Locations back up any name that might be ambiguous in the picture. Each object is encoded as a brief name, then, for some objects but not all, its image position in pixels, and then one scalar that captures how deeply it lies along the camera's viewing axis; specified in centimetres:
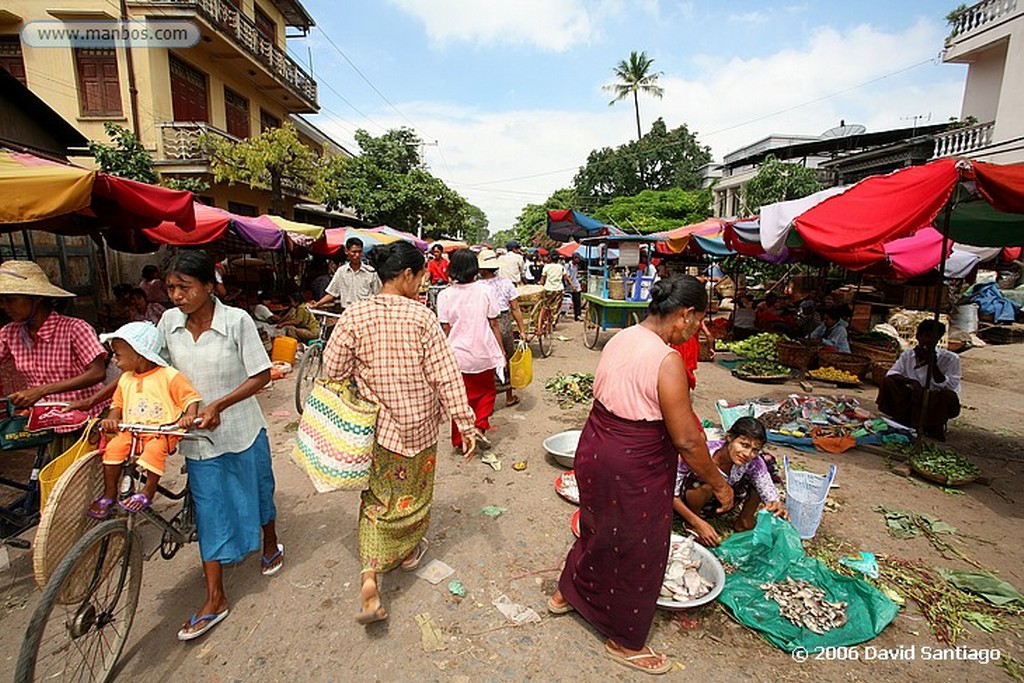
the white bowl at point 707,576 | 261
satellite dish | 2420
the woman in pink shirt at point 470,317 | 446
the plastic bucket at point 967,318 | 1170
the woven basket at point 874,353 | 783
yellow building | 1334
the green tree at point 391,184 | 2194
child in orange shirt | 228
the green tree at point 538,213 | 4547
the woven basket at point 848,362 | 787
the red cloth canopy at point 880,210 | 370
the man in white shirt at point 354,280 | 655
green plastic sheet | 255
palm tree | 3875
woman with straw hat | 273
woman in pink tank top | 210
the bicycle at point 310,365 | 603
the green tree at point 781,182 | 2122
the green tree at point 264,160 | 1339
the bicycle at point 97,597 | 209
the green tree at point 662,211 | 2856
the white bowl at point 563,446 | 459
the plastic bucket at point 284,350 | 548
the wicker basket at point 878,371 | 762
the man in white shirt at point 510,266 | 760
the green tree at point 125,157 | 1081
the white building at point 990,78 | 1283
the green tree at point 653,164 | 4128
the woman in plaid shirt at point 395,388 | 251
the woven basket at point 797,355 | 817
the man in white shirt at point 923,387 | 530
